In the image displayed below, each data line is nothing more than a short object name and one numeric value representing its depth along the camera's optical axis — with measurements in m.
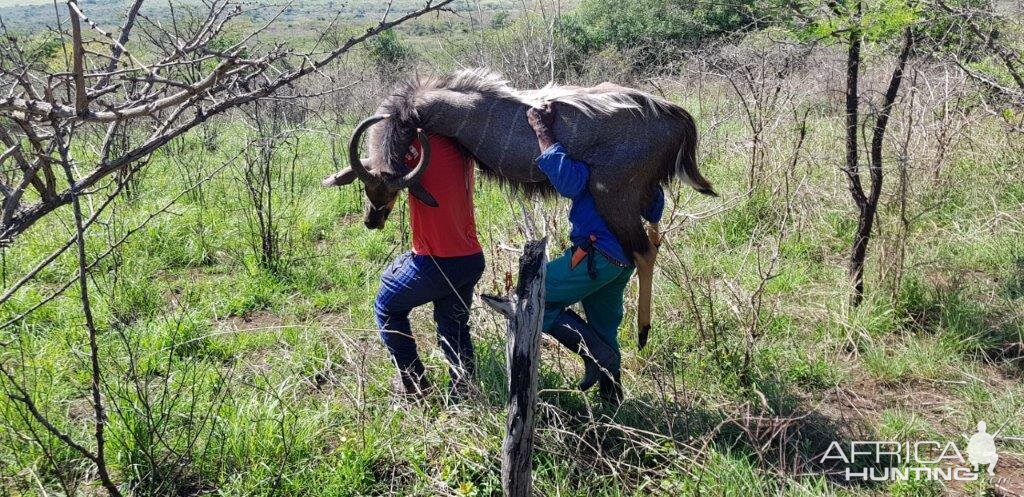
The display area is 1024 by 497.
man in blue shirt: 2.93
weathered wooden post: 2.17
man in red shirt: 3.04
